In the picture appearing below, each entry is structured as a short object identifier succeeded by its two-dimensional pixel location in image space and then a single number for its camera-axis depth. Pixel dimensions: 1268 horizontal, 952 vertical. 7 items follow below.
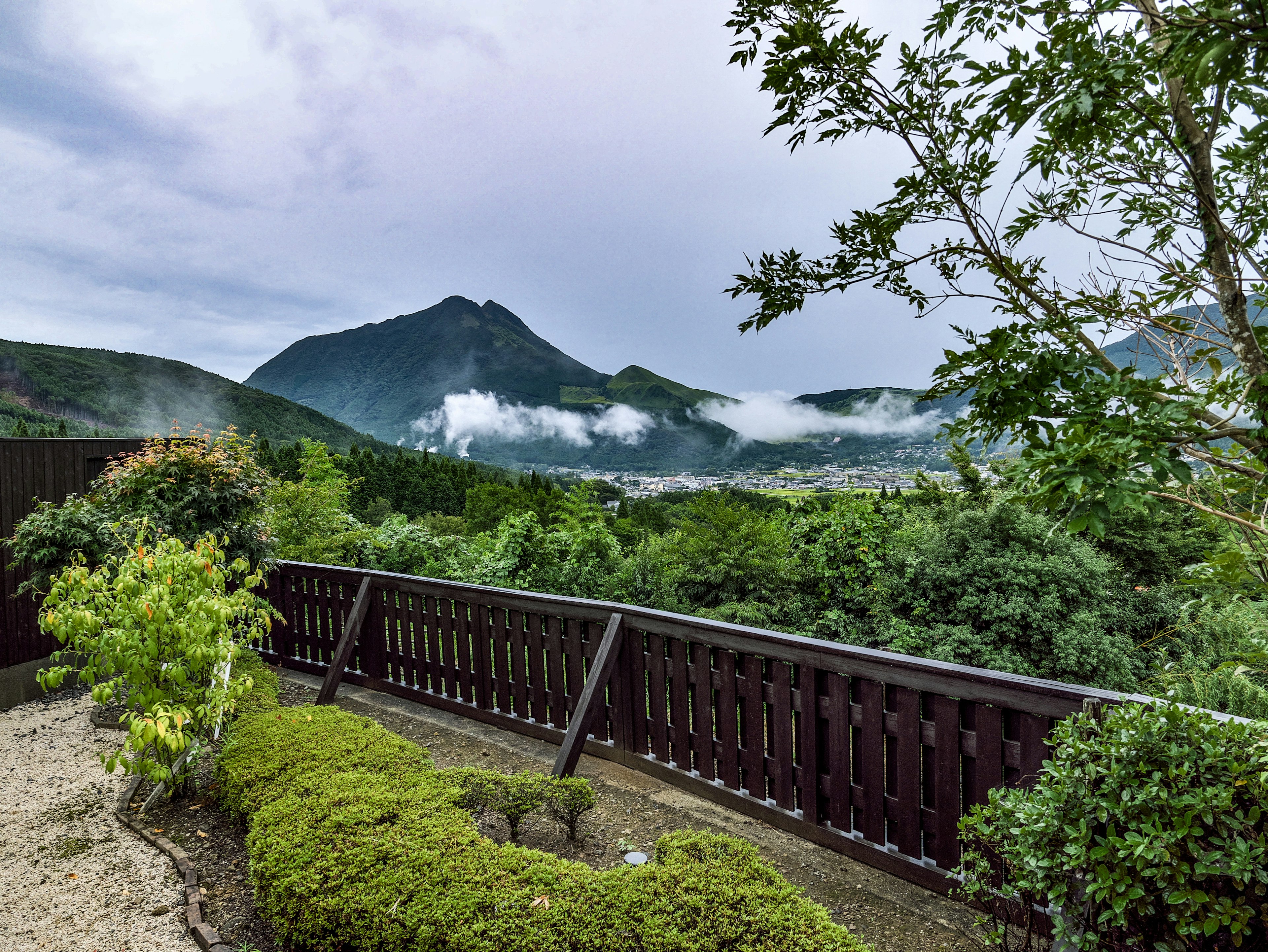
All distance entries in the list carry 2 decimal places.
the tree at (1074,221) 1.25
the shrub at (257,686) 3.73
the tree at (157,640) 2.88
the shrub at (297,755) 2.81
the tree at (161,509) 4.74
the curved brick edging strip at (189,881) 2.18
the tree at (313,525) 8.56
